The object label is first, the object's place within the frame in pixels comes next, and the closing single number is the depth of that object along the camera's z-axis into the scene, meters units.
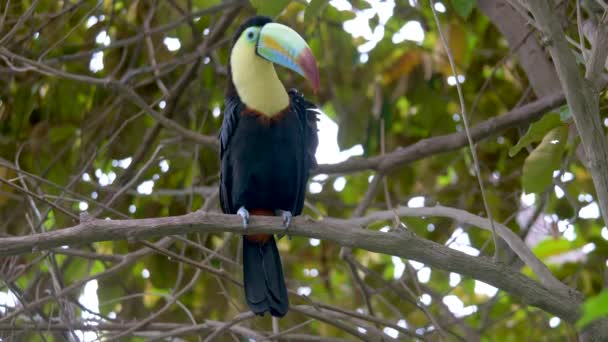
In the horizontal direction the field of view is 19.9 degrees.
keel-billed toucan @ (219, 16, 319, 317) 7.16
